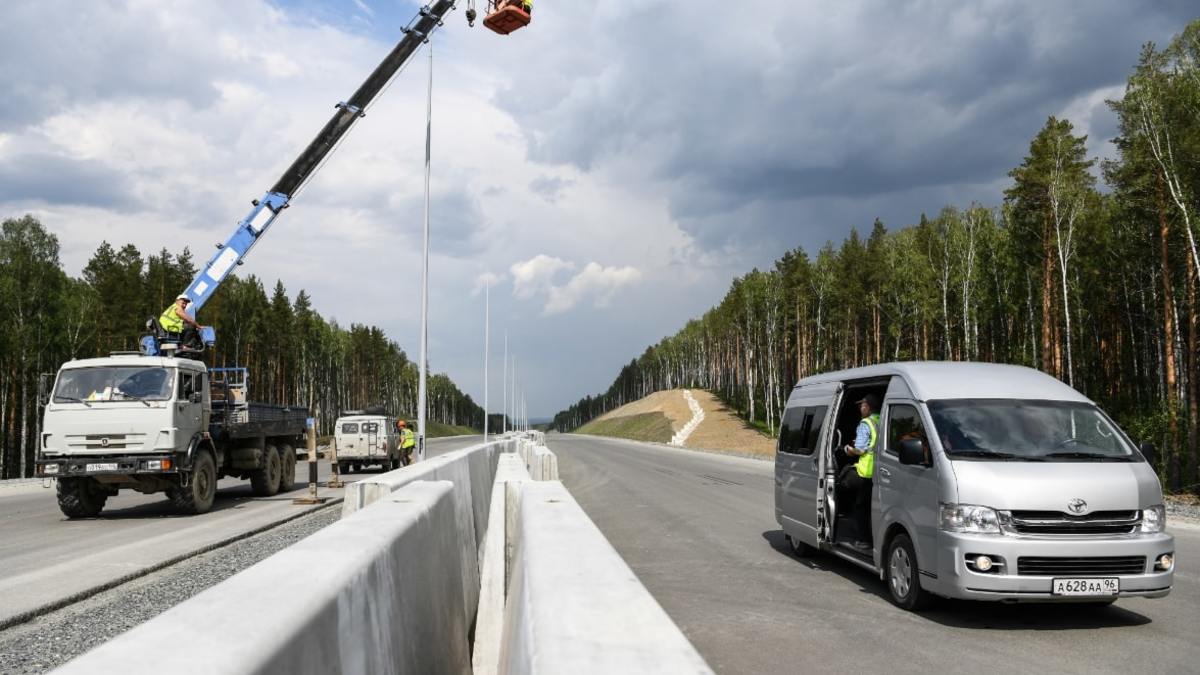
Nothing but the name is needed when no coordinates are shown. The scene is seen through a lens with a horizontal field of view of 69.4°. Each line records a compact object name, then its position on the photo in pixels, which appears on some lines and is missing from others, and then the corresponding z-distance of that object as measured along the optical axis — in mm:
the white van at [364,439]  31734
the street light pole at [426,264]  27467
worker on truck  18656
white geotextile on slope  75750
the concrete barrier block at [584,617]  1860
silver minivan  6898
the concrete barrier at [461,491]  6625
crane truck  15305
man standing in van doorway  9062
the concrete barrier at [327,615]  1699
